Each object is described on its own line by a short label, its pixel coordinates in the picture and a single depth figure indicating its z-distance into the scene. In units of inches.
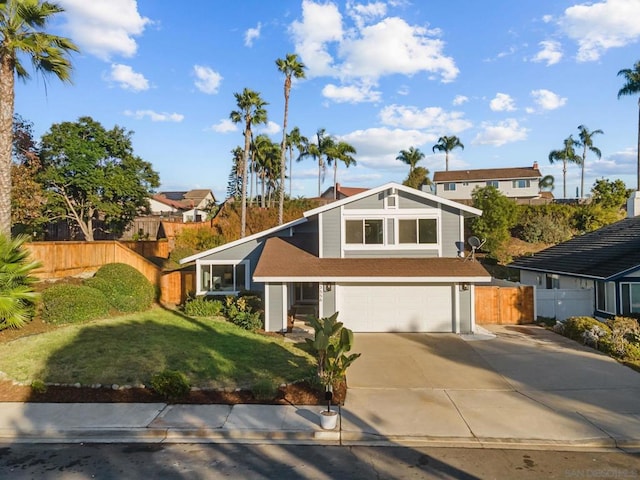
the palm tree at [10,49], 581.6
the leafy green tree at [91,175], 1093.1
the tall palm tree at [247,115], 1282.0
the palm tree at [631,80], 1579.7
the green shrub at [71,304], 618.4
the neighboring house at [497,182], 2292.1
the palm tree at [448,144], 2682.1
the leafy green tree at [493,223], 1294.3
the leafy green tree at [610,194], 1429.6
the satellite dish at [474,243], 693.9
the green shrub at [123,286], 729.0
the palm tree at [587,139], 2581.2
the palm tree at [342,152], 1971.0
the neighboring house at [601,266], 685.9
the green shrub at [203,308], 753.6
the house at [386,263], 681.0
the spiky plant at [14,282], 523.2
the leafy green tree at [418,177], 2398.7
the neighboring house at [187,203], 2083.3
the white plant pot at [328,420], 324.8
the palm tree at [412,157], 2529.5
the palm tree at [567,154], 2679.6
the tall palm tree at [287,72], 1282.0
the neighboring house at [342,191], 2611.7
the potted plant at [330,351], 390.3
